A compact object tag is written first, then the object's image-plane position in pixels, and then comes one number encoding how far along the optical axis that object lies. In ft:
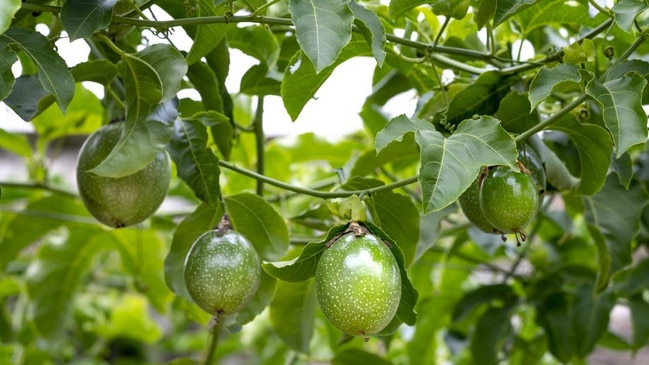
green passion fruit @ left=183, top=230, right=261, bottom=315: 4.21
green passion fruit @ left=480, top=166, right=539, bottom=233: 4.12
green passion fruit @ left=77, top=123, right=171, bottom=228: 4.35
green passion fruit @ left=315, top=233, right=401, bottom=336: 3.96
